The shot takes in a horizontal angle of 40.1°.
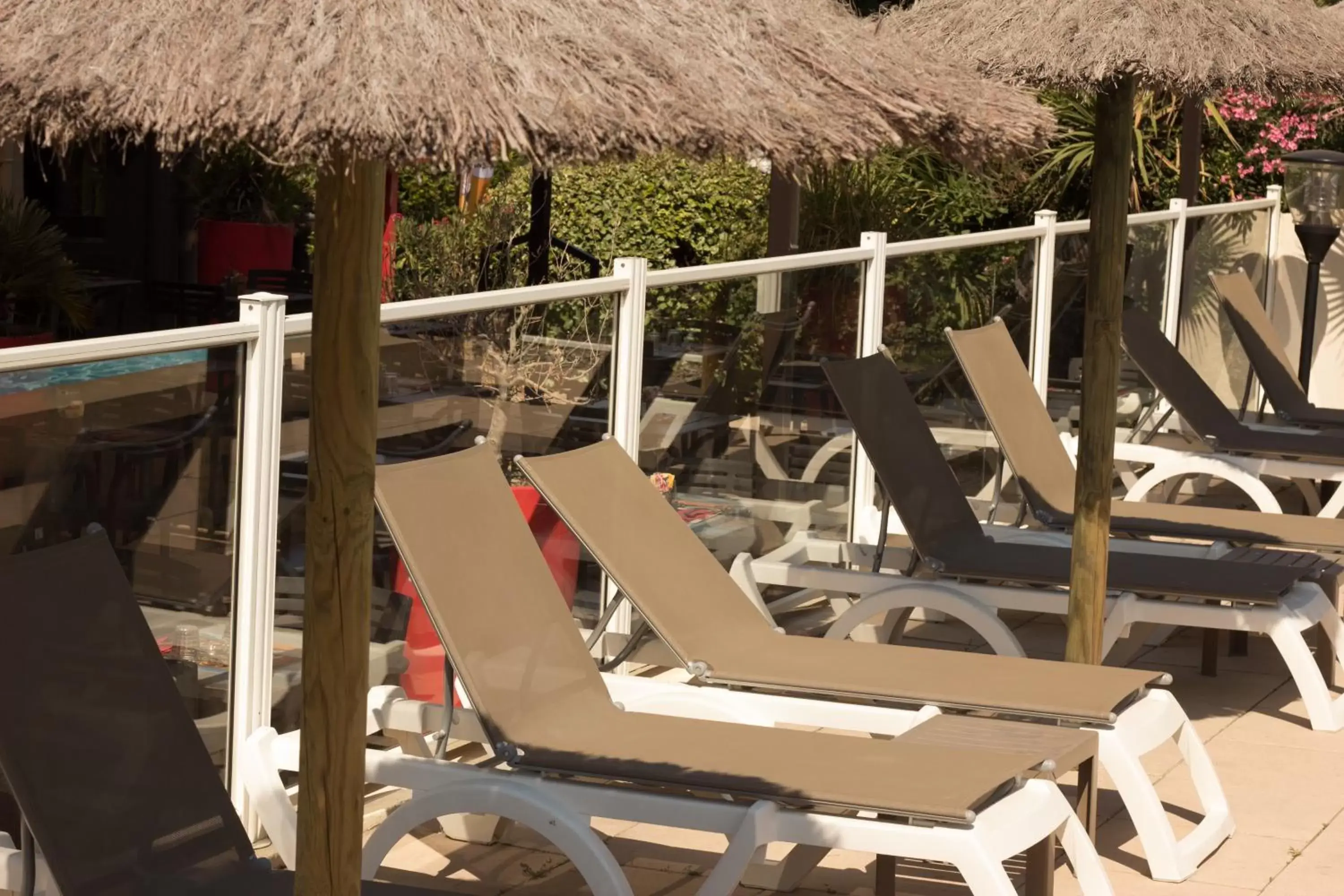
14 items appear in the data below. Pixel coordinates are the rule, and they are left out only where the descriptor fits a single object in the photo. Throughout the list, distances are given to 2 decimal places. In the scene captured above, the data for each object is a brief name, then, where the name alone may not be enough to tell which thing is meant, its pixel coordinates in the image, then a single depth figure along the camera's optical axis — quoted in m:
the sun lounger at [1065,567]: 5.52
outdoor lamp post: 9.30
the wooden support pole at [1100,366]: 4.82
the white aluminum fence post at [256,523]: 4.18
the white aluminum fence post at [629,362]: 5.60
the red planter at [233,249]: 13.57
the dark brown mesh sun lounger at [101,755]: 3.14
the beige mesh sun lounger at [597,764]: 3.59
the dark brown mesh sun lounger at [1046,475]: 6.42
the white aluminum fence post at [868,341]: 6.96
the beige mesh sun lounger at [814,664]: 4.38
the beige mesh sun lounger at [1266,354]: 8.82
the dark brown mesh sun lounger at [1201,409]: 7.93
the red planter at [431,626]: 4.84
